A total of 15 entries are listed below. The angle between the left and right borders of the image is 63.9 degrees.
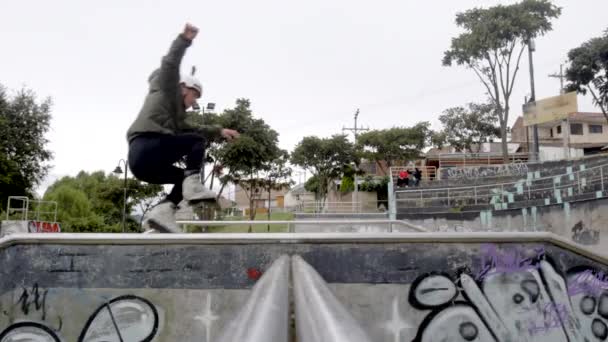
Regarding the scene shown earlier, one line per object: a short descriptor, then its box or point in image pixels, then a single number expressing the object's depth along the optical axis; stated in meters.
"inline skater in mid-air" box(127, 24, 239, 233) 4.76
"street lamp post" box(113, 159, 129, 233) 16.44
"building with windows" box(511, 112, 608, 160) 51.04
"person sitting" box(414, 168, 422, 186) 29.90
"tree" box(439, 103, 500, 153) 47.69
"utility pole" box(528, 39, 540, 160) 30.64
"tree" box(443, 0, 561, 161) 29.17
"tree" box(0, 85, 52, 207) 31.30
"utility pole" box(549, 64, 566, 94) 45.34
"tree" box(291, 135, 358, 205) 44.81
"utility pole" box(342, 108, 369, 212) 40.78
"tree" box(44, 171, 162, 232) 31.58
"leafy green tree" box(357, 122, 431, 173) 46.12
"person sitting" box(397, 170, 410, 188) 29.39
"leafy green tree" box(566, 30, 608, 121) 28.66
